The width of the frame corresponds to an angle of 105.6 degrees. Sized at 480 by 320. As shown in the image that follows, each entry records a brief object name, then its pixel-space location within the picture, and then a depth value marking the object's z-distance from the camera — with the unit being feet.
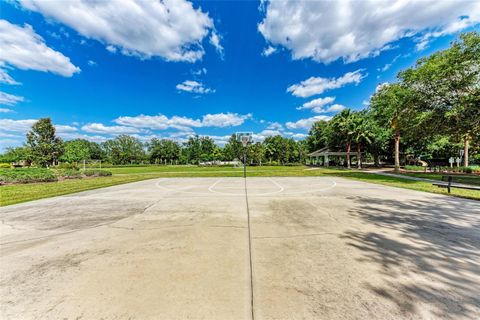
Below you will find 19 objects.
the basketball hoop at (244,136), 78.12
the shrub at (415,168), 83.93
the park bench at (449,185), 28.01
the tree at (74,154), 171.13
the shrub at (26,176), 49.16
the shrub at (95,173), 70.90
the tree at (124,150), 240.73
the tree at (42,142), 99.76
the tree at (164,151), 243.60
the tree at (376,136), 102.69
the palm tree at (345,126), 102.84
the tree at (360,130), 101.73
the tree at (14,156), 177.01
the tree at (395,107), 52.54
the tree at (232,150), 200.92
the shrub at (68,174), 63.09
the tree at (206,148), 232.53
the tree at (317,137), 160.35
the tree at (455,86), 43.78
